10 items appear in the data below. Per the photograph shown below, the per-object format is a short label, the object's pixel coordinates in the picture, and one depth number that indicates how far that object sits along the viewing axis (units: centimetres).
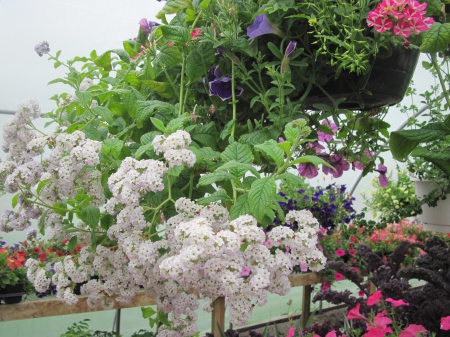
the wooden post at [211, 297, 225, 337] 241
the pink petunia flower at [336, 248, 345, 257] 300
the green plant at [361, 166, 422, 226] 409
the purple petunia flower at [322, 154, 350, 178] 94
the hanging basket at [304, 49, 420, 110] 80
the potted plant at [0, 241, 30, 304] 209
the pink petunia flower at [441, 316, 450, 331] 91
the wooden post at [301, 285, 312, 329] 331
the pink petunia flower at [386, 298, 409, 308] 101
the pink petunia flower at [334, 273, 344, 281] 288
